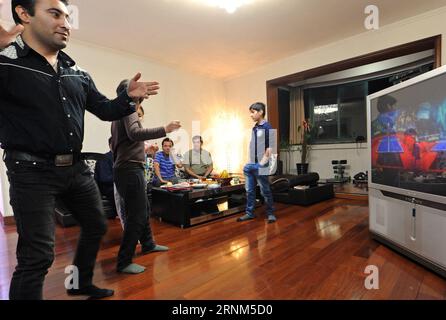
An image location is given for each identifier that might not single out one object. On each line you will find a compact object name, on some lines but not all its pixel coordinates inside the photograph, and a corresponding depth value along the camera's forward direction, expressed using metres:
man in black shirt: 0.92
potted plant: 5.31
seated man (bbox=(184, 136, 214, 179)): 4.00
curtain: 5.85
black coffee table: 2.60
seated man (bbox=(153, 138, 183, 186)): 3.39
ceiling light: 2.51
